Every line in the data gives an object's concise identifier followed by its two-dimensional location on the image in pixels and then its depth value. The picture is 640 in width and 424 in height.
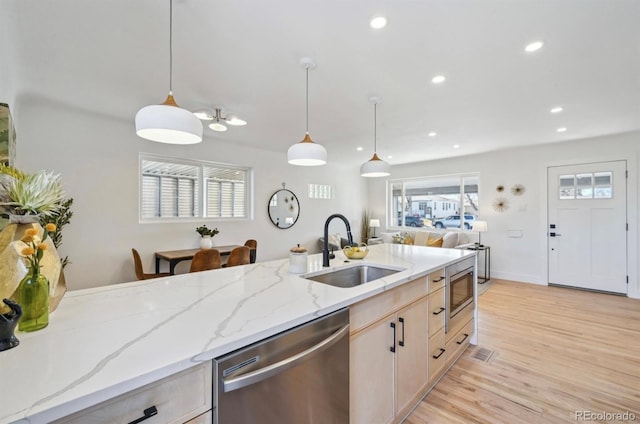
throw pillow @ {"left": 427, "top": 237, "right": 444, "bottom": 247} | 5.41
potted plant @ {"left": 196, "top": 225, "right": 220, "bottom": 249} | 4.08
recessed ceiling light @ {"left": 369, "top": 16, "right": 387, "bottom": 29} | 1.76
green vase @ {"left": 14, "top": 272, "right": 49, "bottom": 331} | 0.89
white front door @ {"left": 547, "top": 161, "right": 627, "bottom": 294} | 4.37
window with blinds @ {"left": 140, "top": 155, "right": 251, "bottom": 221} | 4.02
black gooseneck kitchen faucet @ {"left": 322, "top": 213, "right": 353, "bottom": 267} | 2.05
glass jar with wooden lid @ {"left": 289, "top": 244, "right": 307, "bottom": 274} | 1.82
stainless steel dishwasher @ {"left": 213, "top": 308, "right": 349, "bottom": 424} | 0.88
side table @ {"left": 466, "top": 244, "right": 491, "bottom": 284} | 5.27
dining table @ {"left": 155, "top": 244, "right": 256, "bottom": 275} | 3.59
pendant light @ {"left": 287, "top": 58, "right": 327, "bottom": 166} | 2.21
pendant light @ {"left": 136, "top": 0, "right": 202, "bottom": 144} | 1.42
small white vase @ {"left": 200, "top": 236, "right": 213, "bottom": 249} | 4.07
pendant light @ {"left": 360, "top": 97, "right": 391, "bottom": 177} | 2.82
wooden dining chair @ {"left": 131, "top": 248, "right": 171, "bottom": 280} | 3.35
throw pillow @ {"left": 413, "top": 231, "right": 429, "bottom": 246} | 6.10
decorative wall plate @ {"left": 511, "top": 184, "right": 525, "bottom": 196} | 5.27
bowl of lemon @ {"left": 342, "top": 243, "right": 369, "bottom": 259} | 2.31
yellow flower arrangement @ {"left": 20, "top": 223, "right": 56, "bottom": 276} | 0.88
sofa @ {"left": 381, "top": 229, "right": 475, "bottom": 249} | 5.45
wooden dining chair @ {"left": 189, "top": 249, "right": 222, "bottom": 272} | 3.16
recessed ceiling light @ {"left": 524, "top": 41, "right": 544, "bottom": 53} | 2.01
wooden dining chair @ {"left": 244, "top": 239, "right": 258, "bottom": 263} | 4.56
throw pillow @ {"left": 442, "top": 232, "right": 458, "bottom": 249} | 5.43
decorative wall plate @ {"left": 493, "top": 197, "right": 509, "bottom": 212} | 5.45
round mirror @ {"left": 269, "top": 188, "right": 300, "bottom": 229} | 5.41
